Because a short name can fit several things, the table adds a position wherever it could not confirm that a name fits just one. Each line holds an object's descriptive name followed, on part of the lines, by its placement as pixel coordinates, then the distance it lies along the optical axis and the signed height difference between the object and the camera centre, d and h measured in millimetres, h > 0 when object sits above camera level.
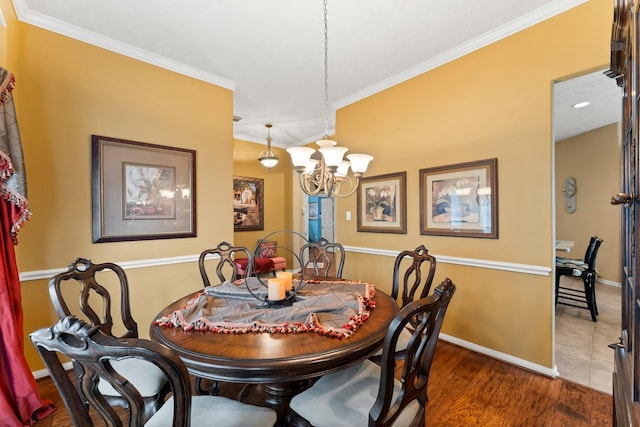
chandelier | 1865 +348
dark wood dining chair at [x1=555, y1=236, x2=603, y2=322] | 3217 -699
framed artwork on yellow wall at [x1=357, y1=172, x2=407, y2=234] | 3111 +115
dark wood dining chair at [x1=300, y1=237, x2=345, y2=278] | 2551 -393
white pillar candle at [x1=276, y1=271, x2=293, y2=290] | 1598 -383
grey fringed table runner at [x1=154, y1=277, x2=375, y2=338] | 1281 -518
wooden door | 669 +20
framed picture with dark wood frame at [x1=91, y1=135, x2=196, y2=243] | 2414 +223
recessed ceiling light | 3669 +1463
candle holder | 1550 -489
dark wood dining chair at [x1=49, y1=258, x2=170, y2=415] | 1353 -673
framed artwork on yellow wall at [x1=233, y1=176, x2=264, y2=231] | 5309 +192
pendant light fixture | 4504 +921
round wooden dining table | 1036 -557
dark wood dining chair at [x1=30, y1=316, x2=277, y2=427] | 683 -401
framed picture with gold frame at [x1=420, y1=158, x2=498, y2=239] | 2439 +126
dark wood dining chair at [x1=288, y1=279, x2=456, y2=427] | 982 -789
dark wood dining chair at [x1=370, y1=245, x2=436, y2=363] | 1729 -511
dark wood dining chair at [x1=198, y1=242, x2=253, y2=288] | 2271 -400
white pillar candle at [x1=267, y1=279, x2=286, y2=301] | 1551 -437
